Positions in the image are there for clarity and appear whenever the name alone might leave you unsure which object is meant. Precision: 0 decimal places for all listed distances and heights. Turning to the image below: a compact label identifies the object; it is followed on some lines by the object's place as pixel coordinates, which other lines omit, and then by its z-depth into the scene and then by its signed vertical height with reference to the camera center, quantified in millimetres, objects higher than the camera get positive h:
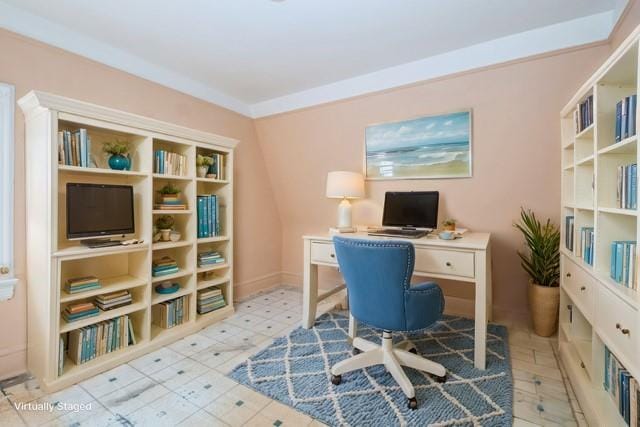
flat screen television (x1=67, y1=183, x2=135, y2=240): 1850 +4
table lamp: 2787 +204
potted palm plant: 2223 -484
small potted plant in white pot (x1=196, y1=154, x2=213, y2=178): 2588 +421
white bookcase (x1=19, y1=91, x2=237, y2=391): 1722 -199
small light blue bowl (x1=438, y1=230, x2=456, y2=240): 2076 -177
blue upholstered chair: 1545 -492
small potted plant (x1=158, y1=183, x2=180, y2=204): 2398 +138
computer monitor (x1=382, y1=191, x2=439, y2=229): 2506 +13
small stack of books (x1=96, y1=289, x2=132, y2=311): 2025 -628
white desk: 1819 -347
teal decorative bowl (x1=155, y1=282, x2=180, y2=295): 2400 -641
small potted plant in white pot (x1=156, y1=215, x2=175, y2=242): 2391 -128
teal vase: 2070 +345
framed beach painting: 2490 +572
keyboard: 2229 -179
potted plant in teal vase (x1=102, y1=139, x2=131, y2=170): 2066 +408
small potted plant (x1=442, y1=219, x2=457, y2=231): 2437 -122
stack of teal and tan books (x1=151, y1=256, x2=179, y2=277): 2326 -454
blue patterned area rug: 1467 -1013
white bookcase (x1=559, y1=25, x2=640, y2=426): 1146 -233
